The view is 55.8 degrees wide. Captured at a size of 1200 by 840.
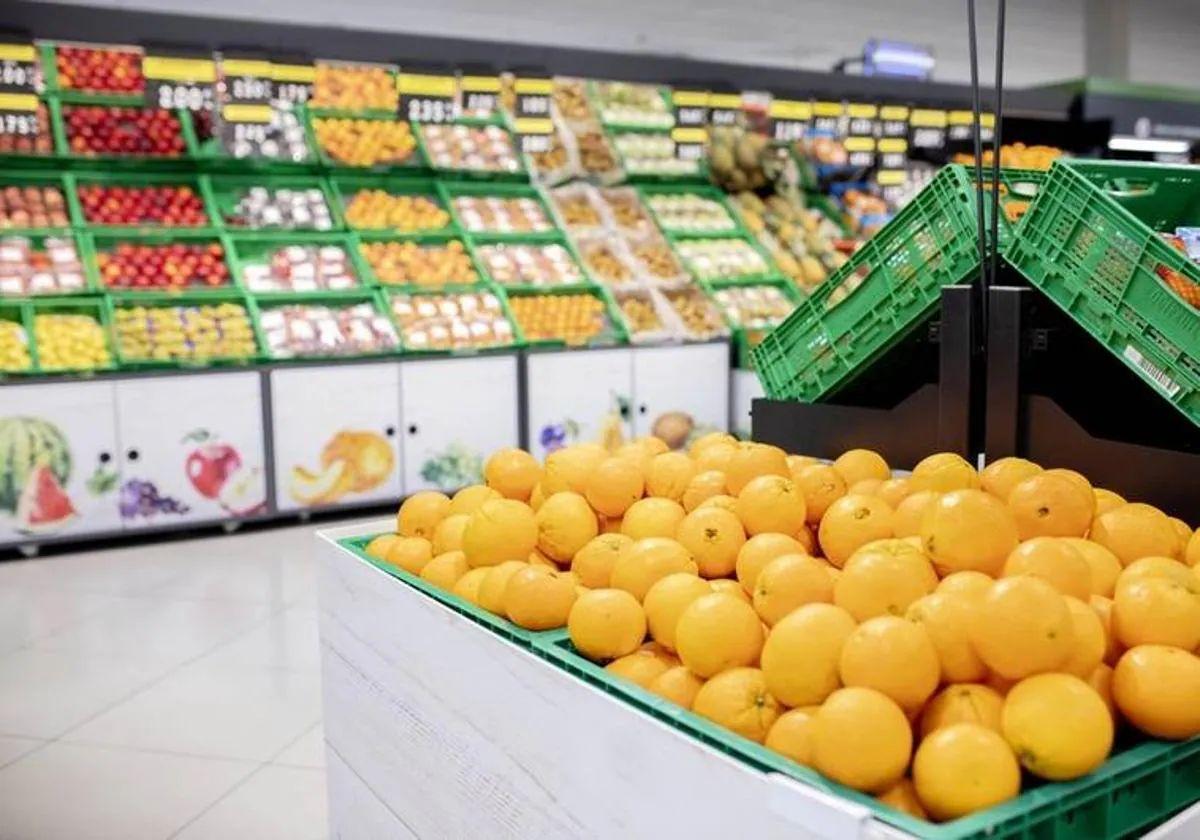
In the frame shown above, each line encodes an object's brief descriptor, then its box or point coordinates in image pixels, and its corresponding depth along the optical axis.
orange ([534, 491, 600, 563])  2.09
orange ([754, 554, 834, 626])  1.62
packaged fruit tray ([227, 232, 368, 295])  6.93
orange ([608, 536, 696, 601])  1.82
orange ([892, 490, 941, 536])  1.83
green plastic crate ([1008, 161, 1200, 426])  2.05
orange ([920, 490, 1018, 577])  1.61
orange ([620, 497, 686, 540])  2.03
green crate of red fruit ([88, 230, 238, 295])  6.47
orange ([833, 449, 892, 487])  2.27
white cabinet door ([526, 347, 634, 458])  7.14
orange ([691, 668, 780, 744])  1.46
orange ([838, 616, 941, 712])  1.34
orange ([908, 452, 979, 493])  2.01
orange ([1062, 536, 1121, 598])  1.66
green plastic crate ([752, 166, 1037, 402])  2.47
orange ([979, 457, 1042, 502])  1.95
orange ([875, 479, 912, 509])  2.05
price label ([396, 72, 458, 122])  6.97
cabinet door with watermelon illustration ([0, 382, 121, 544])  5.66
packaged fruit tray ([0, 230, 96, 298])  6.17
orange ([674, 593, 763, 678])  1.56
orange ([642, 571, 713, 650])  1.69
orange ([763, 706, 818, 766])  1.37
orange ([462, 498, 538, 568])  2.08
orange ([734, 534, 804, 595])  1.76
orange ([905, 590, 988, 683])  1.40
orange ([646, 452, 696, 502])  2.23
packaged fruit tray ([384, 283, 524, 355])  6.85
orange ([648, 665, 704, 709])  1.58
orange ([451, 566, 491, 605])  2.00
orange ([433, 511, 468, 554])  2.26
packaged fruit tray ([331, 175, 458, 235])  7.47
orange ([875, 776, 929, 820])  1.29
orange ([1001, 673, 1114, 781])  1.26
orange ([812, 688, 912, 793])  1.27
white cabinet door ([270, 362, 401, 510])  6.35
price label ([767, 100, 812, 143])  8.69
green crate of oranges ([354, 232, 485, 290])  7.22
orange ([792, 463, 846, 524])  2.04
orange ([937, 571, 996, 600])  1.45
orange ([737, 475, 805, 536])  1.90
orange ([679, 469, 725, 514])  2.17
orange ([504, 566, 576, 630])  1.82
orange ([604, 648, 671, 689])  1.65
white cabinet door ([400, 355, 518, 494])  6.71
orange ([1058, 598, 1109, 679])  1.42
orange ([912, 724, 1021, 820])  1.23
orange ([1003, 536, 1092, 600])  1.53
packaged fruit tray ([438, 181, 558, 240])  7.84
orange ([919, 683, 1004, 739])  1.35
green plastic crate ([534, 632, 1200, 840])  1.19
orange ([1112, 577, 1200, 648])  1.46
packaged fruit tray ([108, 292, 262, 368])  6.09
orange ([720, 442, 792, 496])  2.17
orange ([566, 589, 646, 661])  1.70
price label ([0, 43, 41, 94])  6.00
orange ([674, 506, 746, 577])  1.90
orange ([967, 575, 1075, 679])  1.33
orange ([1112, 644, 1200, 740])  1.36
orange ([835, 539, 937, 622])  1.53
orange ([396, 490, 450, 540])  2.44
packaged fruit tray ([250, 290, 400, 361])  6.48
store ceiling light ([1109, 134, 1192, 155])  10.89
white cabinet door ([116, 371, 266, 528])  5.96
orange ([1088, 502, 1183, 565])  1.78
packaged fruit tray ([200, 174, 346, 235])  7.11
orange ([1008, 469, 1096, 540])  1.78
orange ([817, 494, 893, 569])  1.82
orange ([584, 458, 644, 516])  2.17
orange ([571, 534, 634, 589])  1.95
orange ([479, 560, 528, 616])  1.90
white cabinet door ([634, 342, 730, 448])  7.47
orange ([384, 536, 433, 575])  2.28
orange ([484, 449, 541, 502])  2.41
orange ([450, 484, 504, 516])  2.37
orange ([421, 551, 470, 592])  2.12
